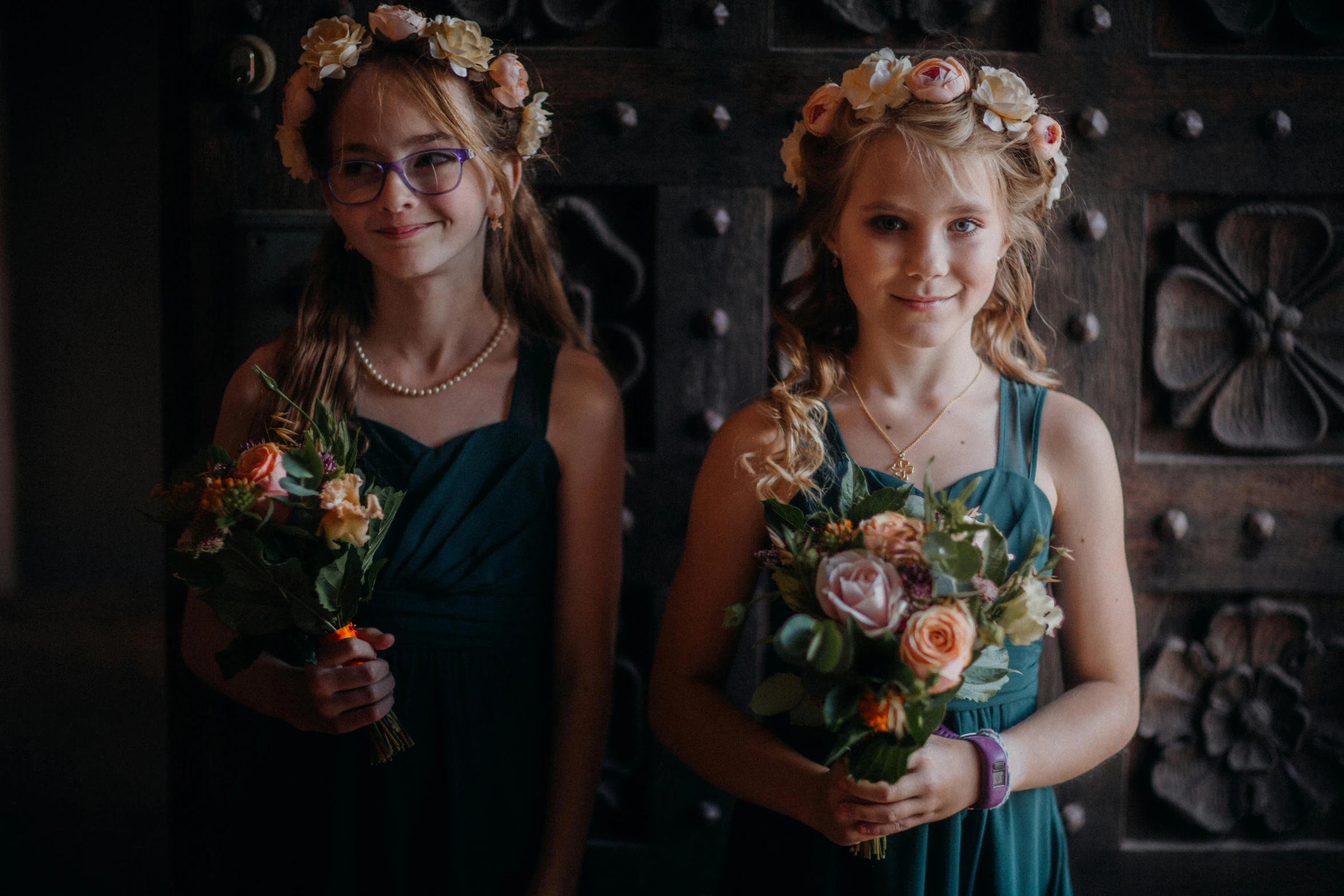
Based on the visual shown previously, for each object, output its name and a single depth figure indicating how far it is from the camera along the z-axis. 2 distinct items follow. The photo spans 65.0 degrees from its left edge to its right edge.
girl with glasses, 1.57
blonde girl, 1.44
